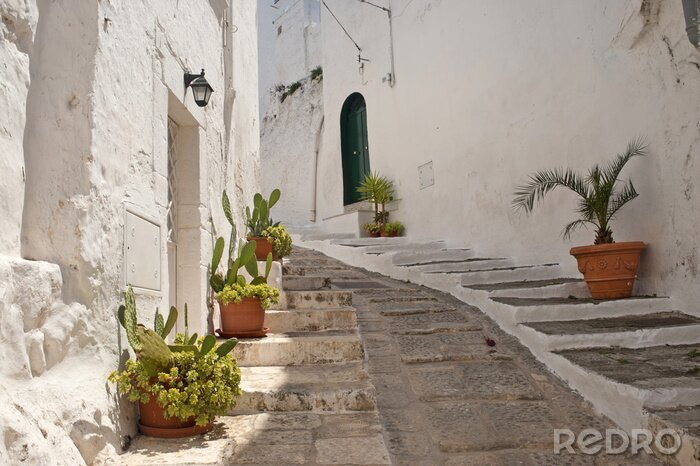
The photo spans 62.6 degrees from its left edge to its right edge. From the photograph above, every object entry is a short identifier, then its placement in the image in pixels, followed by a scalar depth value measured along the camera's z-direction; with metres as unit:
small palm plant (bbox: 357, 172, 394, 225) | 9.77
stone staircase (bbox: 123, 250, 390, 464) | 2.78
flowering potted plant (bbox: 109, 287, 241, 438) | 2.83
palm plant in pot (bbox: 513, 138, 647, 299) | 4.82
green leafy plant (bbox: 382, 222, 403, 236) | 9.41
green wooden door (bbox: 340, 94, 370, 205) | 11.48
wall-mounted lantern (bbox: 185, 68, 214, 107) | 3.97
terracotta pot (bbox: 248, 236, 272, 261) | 6.11
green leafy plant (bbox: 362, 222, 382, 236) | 9.66
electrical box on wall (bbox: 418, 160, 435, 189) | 8.77
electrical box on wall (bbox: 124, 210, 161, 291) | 2.97
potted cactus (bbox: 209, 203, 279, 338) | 4.35
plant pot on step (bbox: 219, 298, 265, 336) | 4.35
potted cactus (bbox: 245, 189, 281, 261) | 6.13
